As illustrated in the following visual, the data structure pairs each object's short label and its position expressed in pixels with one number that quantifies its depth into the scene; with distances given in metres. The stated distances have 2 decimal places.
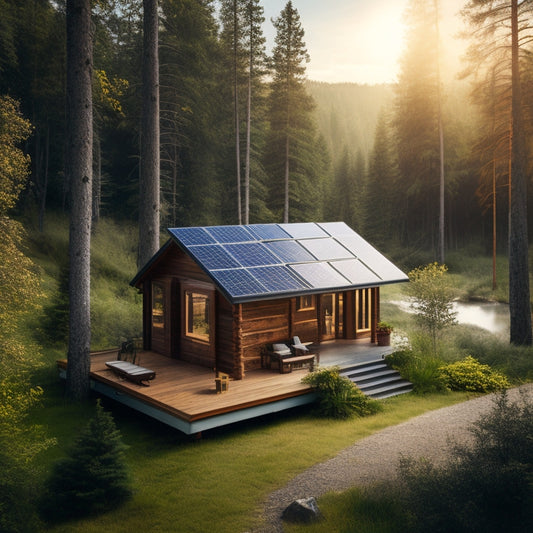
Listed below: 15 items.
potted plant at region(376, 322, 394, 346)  17.00
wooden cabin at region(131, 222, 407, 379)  14.17
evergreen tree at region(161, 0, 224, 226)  28.55
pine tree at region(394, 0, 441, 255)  33.22
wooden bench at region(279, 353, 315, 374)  14.41
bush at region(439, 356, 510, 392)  14.85
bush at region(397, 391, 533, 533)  6.92
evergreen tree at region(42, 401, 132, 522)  8.47
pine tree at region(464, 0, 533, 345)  17.23
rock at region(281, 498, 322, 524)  8.08
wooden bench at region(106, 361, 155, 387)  13.39
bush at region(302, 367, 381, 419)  12.98
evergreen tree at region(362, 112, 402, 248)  46.16
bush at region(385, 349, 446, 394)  14.81
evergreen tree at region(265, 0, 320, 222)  33.44
